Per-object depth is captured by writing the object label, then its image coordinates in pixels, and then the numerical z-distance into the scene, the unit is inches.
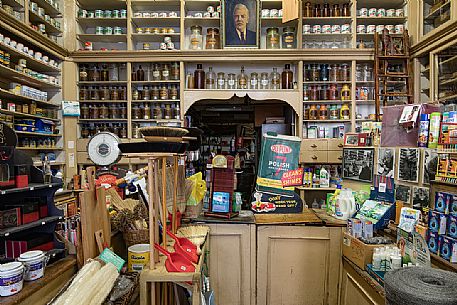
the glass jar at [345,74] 189.2
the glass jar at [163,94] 190.2
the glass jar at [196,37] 192.1
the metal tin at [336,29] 187.3
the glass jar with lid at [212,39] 191.0
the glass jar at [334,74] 189.6
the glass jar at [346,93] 187.1
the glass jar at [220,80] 190.2
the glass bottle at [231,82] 190.2
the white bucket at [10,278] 45.1
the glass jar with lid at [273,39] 191.6
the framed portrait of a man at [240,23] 184.9
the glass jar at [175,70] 191.2
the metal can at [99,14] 189.8
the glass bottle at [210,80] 192.4
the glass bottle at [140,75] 193.7
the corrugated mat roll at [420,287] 42.9
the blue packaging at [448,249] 57.4
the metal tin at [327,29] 188.1
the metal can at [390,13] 187.5
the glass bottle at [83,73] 192.5
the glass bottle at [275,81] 192.1
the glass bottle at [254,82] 190.5
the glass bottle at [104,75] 193.9
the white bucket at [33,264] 50.1
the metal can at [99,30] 191.8
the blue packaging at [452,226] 57.4
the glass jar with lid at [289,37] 189.8
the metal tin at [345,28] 187.7
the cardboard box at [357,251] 72.9
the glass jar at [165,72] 191.6
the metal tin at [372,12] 187.4
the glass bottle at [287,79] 189.9
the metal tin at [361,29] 187.9
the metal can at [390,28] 185.9
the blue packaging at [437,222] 60.1
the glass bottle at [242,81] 190.5
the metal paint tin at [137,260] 63.9
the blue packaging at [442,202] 59.6
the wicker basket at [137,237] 72.4
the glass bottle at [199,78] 191.3
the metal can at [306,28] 189.2
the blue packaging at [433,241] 61.2
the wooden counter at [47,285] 45.8
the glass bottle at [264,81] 191.6
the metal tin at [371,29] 188.1
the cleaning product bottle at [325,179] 185.5
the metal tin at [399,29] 185.4
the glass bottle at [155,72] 192.2
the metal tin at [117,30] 191.8
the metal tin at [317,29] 188.2
